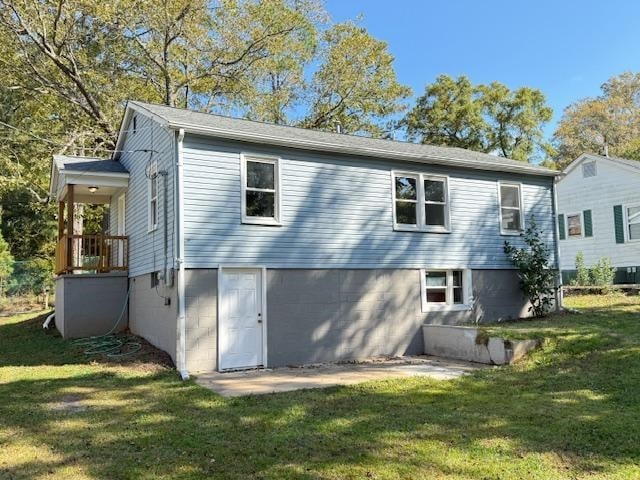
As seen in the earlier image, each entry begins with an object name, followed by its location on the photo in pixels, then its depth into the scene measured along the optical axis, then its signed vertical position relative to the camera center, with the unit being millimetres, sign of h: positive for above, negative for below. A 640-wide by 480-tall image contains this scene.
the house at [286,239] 9789 +847
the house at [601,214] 19000 +2221
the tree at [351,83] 26969 +10011
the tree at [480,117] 30969 +9284
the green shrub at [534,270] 13539 +77
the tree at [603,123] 38719 +10986
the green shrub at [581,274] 18328 -60
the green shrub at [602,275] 17703 -101
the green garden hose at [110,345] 10742 -1348
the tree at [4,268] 20641 +628
